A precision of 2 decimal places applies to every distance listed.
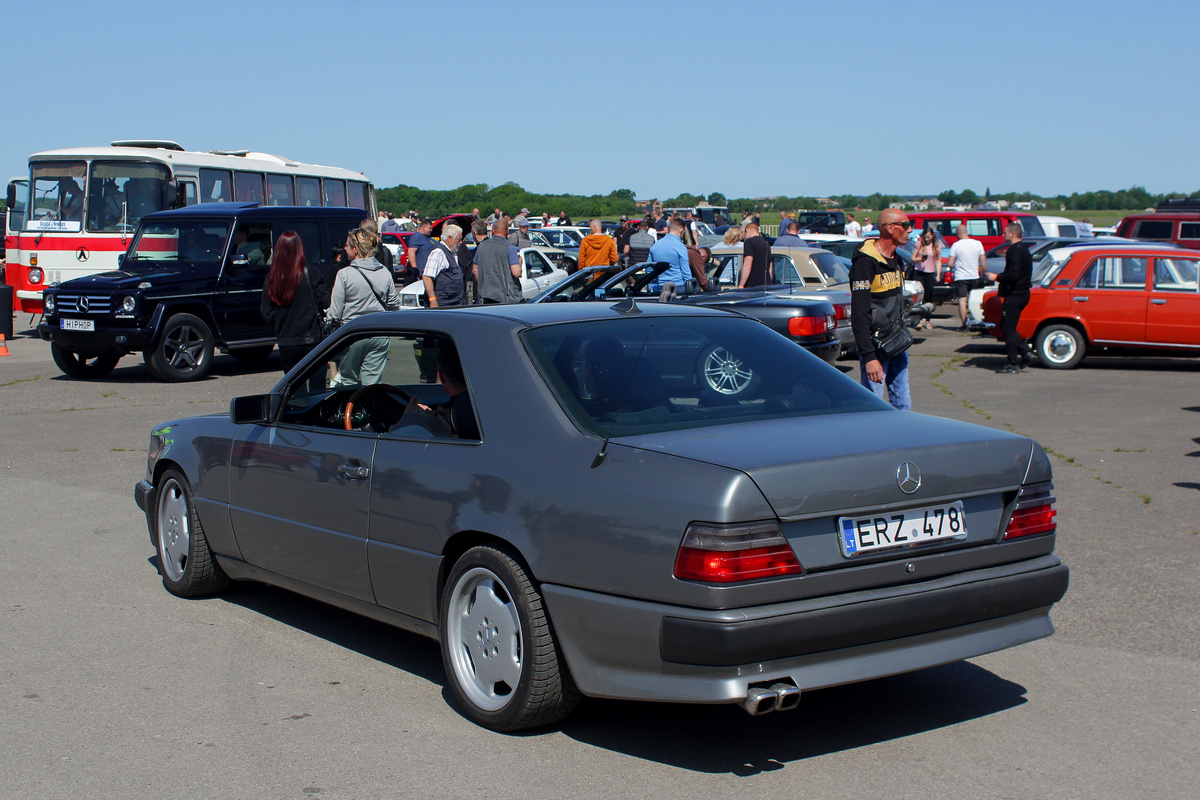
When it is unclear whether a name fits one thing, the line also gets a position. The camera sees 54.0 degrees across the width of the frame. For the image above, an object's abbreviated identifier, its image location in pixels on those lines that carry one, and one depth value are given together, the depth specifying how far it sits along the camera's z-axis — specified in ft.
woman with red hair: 34.81
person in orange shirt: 61.87
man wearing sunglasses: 26.14
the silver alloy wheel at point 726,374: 14.21
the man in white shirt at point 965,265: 67.67
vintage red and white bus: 61.21
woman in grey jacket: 34.09
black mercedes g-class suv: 46.52
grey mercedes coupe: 11.29
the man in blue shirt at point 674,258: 47.34
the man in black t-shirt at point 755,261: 47.93
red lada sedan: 48.11
